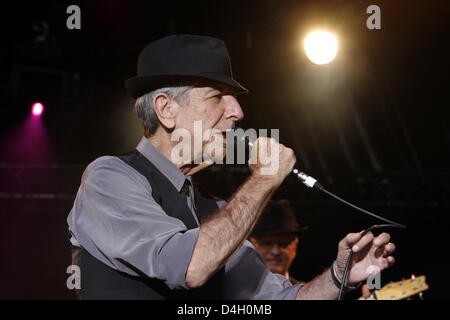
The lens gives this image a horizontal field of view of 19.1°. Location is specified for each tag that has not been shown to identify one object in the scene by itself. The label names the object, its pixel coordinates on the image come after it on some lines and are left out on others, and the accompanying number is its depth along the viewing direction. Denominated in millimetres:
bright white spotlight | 4924
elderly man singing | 2877
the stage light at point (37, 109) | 7059
